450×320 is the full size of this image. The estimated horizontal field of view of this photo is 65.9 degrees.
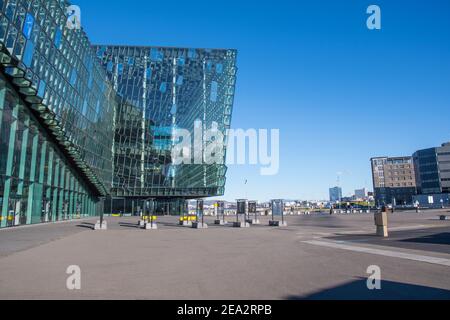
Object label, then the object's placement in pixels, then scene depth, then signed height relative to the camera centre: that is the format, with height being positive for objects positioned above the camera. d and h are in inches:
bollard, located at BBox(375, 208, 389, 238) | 793.1 -42.7
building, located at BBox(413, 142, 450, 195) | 5315.0 +554.6
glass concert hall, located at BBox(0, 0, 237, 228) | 1126.4 +431.9
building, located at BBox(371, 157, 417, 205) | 6758.9 +592.4
